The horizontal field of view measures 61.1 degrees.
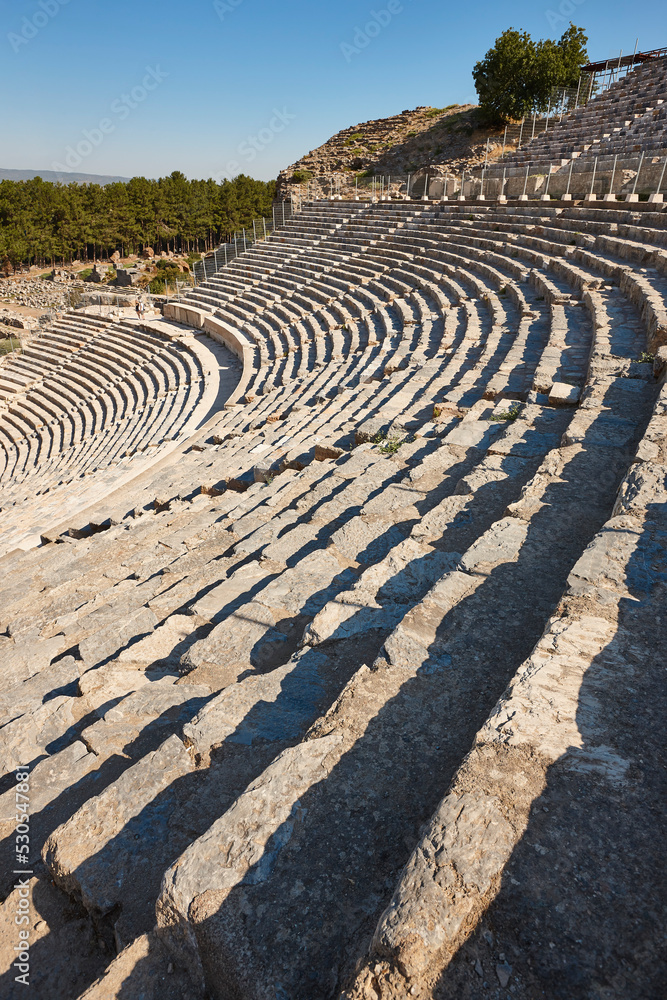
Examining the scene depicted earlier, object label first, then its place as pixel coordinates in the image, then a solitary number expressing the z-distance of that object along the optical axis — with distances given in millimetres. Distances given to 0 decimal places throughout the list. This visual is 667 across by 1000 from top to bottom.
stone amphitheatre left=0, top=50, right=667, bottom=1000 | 1736
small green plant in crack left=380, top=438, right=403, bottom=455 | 6753
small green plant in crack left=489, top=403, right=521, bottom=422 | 6537
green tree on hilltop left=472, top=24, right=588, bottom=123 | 34281
